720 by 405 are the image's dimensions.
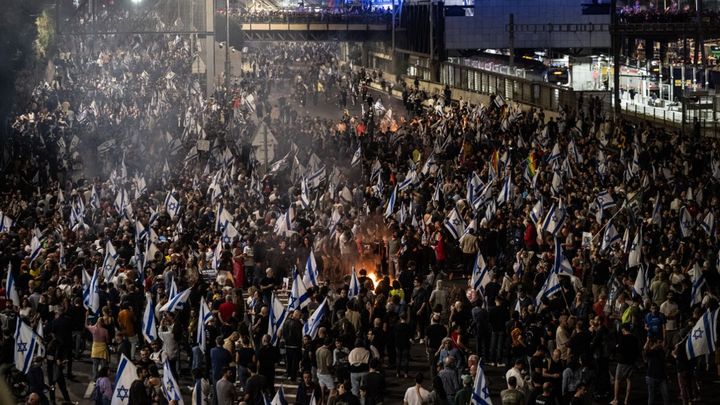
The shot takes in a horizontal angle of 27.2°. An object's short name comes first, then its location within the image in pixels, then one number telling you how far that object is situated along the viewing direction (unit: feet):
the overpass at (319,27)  284.61
